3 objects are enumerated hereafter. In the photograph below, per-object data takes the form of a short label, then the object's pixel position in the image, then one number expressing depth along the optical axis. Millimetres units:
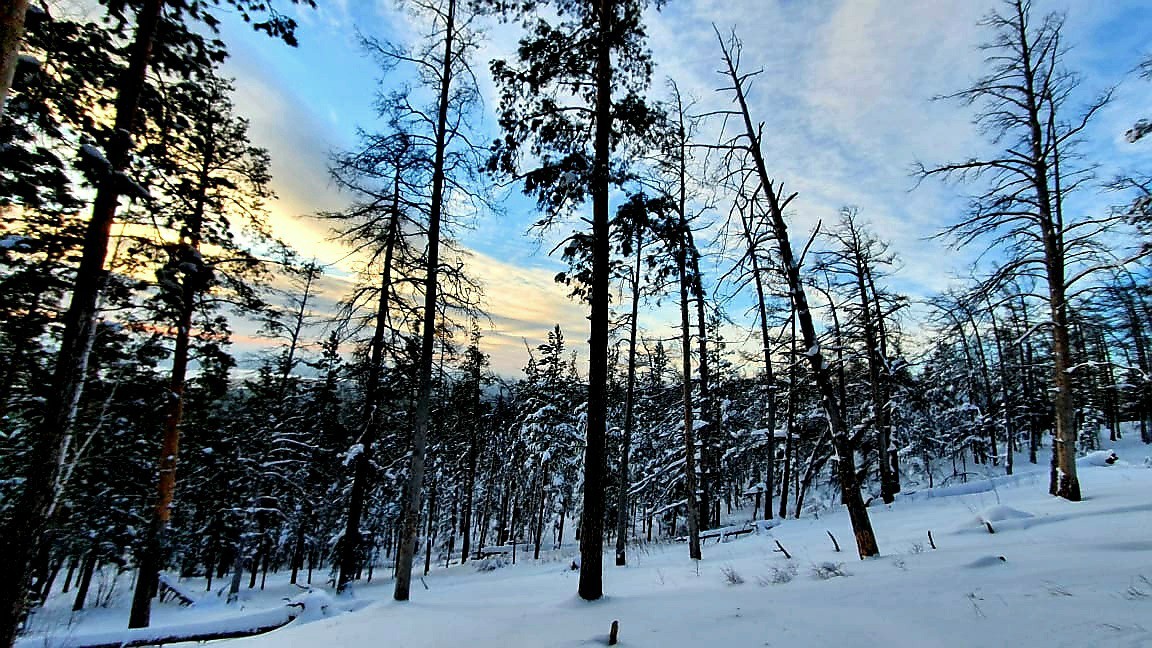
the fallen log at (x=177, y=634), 7062
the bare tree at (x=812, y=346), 7832
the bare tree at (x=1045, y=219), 10586
